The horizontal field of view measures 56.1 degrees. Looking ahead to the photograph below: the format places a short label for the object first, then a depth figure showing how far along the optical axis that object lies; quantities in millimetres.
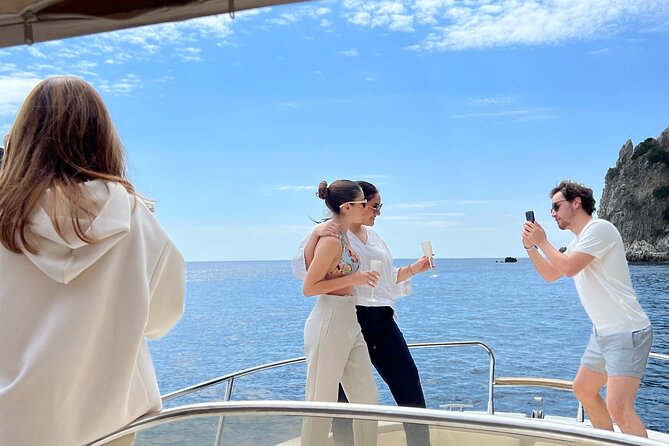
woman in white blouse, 2672
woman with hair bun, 2471
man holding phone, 2516
